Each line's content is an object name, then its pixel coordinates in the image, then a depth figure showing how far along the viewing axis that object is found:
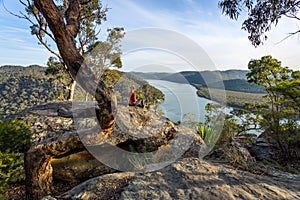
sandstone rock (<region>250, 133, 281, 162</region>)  4.45
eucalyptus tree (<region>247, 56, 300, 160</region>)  4.18
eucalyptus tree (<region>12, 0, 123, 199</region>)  2.34
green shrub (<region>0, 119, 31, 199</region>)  2.47
